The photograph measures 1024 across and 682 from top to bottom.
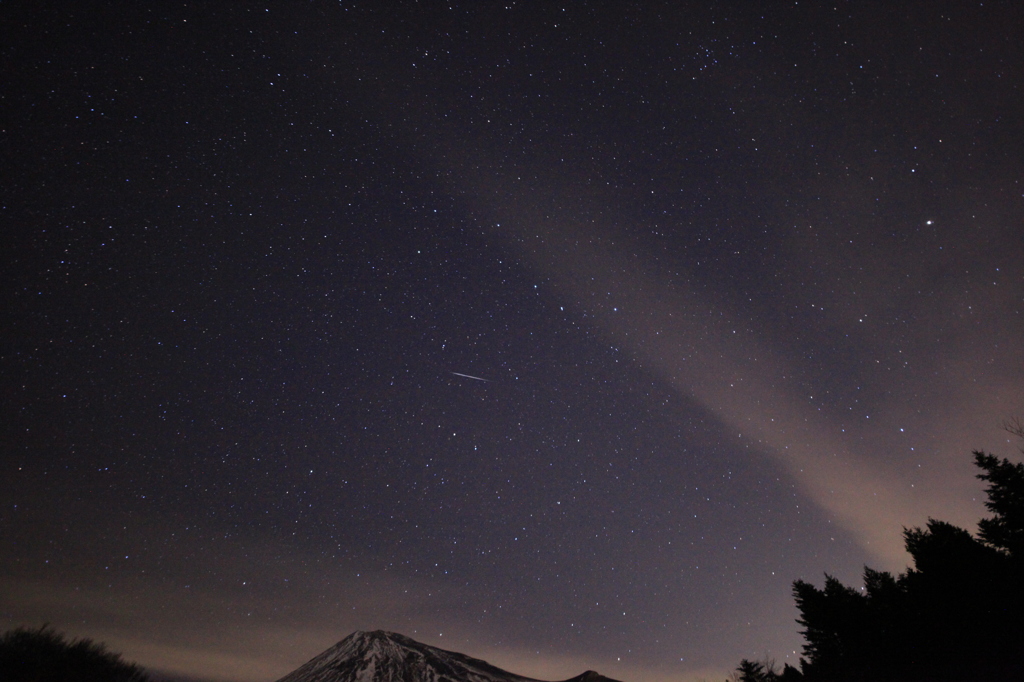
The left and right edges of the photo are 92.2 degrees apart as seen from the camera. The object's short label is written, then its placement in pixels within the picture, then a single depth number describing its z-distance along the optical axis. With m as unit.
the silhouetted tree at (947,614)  21.64
